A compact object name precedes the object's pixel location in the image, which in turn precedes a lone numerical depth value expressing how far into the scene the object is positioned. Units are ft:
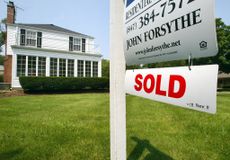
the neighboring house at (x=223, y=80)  168.85
